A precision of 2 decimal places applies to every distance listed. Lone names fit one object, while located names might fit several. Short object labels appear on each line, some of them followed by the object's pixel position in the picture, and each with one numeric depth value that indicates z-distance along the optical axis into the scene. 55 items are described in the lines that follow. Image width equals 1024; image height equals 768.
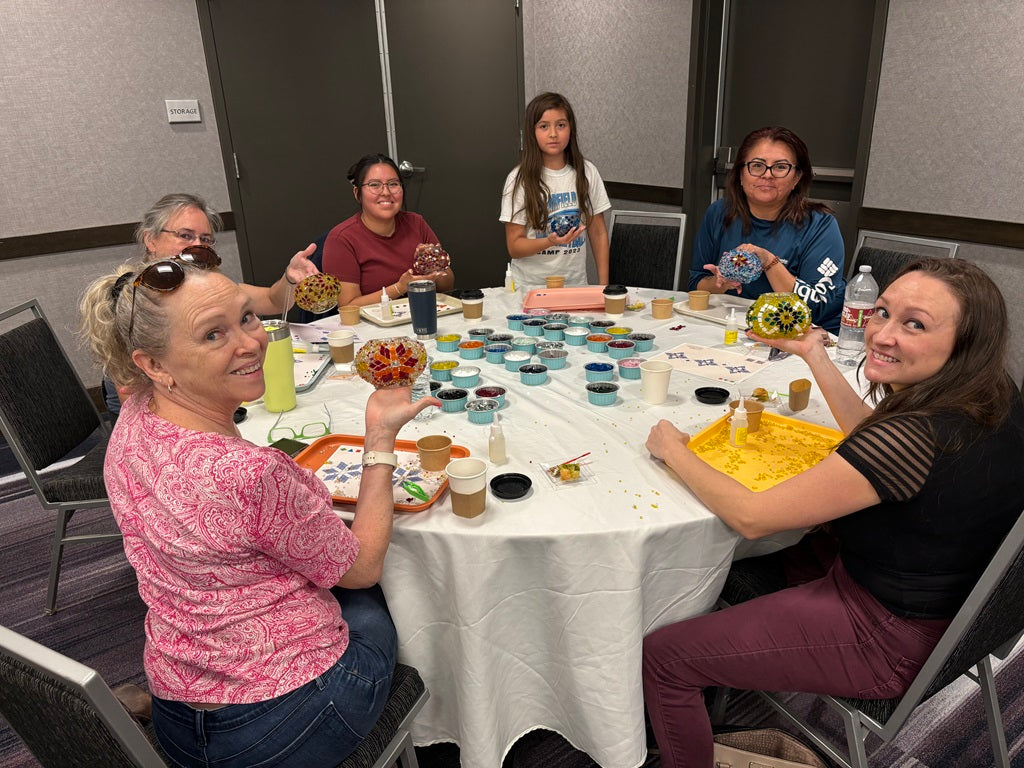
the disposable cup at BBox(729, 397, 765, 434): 1.65
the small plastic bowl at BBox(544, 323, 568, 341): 2.36
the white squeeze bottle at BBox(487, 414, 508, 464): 1.53
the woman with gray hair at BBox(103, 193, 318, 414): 2.31
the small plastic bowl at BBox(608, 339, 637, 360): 2.17
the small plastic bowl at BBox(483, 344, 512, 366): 2.18
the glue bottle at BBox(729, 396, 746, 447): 1.60
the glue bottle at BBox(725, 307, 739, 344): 2.29
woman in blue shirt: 2.64
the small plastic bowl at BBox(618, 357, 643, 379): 1.99
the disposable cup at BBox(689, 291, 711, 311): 2.60
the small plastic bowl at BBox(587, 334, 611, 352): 2.20
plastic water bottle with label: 2.12
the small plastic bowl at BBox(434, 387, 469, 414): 1.83
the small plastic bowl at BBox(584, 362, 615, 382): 1.95
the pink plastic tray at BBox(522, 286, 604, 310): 2.68
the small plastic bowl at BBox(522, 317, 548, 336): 2.43
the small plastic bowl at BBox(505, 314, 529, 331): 2.54
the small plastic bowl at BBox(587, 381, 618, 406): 1.83
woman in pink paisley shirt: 1.08
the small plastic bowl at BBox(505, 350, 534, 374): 2.13
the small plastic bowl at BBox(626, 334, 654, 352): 2.25
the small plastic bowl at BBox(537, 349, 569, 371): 2.12
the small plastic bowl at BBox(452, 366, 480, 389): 1.99
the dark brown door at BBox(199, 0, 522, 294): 4.23
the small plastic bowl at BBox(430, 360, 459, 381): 2.05
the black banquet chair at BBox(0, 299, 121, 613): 2.12
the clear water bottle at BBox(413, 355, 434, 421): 1.83
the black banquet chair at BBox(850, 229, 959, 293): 2.68
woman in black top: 1.21
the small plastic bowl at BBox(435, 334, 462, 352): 2.27
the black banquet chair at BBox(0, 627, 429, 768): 0.79
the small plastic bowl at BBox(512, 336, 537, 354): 2.22
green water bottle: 1.82
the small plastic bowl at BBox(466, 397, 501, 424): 1.75
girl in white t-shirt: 3.31
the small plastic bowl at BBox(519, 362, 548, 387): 1.99
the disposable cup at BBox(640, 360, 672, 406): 1.80
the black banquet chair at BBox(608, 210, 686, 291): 3.52
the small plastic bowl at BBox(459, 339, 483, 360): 2.25
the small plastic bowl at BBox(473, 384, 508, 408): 1.87
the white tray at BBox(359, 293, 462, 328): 2.62
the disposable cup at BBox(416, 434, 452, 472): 1.49
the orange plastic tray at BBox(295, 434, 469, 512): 1.57
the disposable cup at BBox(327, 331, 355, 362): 2.19
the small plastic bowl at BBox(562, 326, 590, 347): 2.34
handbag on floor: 1.45
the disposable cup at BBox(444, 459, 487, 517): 1.32
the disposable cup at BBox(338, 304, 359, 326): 2.63
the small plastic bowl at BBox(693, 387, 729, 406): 1.83
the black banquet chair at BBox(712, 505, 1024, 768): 1.11
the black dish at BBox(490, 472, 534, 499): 1.41
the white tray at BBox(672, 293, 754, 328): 2.50
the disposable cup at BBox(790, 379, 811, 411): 1.78
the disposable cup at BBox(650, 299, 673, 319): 2.55
